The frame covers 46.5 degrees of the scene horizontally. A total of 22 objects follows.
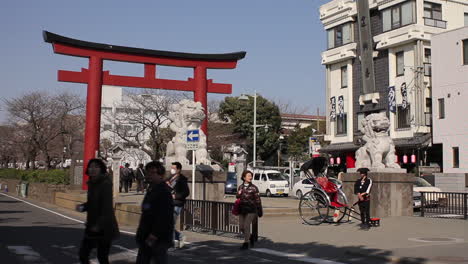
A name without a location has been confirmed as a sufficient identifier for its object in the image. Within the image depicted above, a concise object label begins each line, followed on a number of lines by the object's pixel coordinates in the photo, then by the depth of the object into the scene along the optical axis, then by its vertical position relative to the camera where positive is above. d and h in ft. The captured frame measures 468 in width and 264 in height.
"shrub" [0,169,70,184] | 106.73 -0.43
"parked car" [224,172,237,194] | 115.75 -2.06
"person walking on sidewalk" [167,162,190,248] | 36.50 -0.99
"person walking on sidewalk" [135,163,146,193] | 93.81 -0.73
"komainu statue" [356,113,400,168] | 56.03 +3.43
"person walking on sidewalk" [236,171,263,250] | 36.86 -1.96
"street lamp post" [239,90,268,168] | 157.56 +22.84
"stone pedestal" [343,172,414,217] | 53.78 -1.63
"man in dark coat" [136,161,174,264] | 20.44 -1.92
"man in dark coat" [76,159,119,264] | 22.97 -1.77
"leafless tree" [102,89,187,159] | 147.23 +17.49
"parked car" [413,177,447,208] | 57.58 -2.27
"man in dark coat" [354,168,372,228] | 44.65 -1.37
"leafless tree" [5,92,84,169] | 154.92 +16.61
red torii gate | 87.35 +17.57
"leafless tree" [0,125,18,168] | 181.27 +10.00
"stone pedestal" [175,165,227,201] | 62.80 -0.76
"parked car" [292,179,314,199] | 99.63 -2.10
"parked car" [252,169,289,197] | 112.16 -1.25
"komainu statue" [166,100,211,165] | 65.16 +5.70
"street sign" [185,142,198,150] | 53.26 +2.97
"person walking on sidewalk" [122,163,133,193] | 97.30 -0.23
